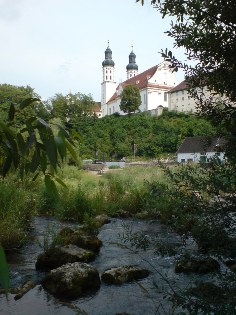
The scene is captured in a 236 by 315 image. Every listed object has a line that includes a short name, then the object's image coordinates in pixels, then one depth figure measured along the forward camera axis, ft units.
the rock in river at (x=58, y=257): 25.31
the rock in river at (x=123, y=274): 22.67
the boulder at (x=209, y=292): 9.41
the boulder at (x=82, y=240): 29.91
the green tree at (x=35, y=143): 3.93
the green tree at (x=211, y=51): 9.73
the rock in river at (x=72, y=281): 20.89
